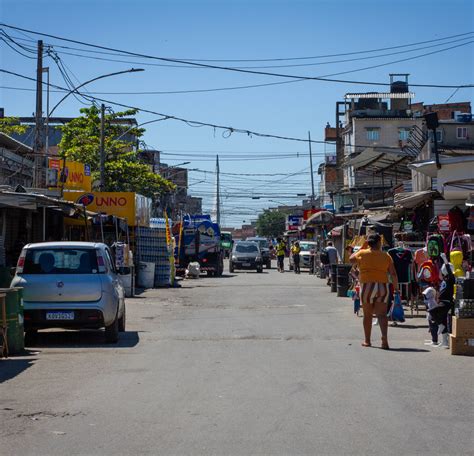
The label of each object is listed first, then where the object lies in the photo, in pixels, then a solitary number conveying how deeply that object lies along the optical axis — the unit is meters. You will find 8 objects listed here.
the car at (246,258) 51.28
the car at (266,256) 59.70
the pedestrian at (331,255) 32.38
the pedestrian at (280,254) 51.34
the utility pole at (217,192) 90.49
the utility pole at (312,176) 68.93
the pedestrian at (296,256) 49.49
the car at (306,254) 53.25
